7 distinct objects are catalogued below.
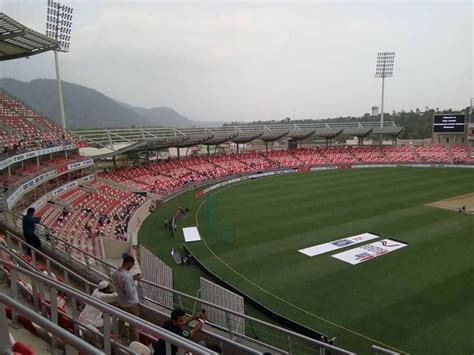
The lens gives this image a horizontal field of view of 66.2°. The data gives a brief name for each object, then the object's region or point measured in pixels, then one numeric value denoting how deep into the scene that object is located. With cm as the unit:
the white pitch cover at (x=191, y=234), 2102
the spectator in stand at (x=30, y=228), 848
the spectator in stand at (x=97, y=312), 509
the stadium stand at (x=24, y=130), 2350
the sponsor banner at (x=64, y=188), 2405
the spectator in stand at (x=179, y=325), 414
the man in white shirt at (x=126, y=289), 538
